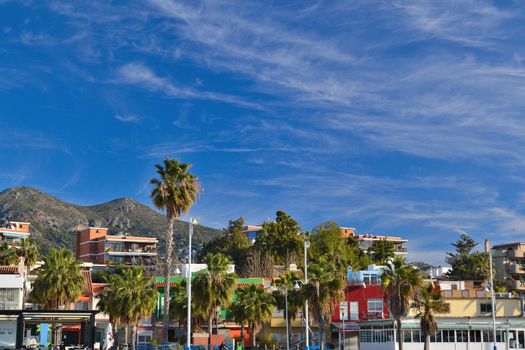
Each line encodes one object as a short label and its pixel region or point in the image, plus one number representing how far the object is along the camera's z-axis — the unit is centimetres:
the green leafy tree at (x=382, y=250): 12306
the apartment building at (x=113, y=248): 14375
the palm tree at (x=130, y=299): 6159
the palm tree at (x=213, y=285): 6594
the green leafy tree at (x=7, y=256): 8212
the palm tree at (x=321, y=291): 5869
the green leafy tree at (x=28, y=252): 8538
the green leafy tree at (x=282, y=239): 11262
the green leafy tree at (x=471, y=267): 11856
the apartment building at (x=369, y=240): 17001
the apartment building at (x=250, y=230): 18288
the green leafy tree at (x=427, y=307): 5812
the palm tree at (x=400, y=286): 5766
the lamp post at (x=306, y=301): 5575
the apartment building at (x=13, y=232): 13538
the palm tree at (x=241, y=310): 7075
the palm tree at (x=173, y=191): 6688
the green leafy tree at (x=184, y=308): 6681
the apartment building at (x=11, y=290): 6538
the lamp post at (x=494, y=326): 5963
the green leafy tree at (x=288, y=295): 7281
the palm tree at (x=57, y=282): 6500
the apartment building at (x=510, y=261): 13562
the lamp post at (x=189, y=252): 4261
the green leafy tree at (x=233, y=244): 12919
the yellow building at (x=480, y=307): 7150
